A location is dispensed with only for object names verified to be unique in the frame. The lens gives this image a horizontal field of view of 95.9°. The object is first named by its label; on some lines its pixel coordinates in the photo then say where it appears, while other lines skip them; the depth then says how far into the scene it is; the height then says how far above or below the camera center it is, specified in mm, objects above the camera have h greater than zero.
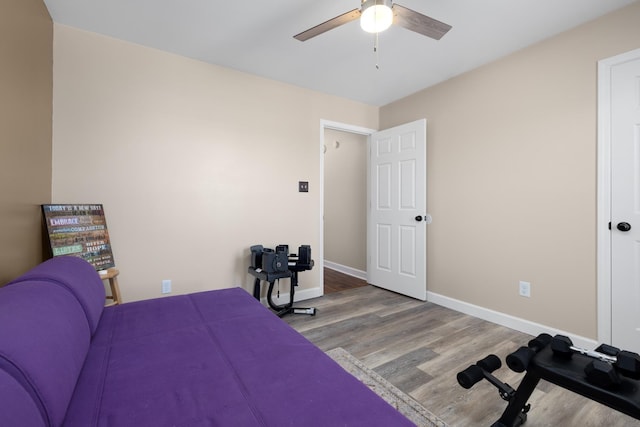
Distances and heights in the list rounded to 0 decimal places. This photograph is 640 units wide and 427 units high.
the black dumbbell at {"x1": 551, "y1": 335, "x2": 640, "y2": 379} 1146 -628
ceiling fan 1607 +1137
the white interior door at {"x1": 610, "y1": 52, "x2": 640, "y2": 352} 2037 +55
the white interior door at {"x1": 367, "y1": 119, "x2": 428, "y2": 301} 3383 +25
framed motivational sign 1994 -144
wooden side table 2119 -536
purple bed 715 -558
